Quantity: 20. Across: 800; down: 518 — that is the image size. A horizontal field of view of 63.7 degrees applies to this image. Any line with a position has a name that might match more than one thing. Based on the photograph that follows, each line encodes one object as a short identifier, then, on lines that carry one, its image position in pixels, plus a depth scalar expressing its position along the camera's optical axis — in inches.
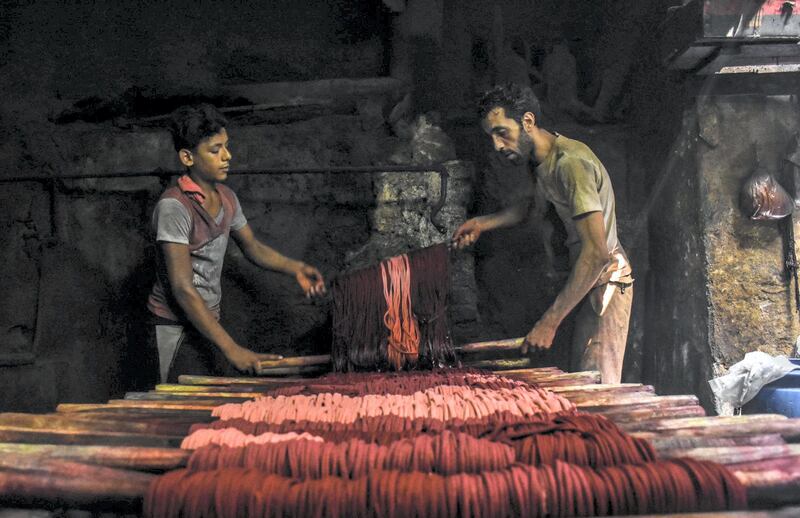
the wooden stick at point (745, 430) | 72.7
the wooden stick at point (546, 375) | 107.9
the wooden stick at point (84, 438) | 73.2
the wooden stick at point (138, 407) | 89.0
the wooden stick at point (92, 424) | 77.7
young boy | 140.5
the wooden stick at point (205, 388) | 103.8
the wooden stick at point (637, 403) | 86.5
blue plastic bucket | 128.7
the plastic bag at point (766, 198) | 151.1
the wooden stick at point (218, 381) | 111.9
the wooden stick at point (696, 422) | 75.7
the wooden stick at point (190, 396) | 97.3
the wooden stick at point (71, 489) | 59.6
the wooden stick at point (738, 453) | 64.9
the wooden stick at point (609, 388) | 96.3
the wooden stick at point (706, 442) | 70.0
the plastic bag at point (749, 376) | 136.4
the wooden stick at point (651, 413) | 81.4
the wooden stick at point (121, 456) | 65.1
